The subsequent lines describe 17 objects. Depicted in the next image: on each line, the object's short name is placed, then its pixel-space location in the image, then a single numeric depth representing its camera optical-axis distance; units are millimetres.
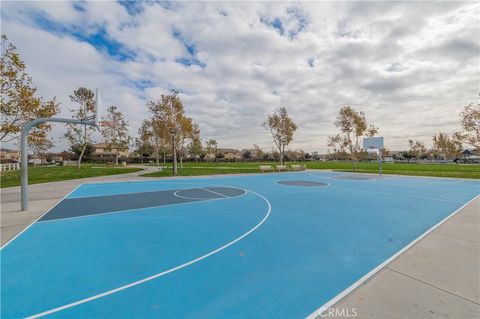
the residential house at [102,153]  72475
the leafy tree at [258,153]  89431
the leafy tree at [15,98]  11227
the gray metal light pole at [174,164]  21161
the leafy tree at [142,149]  58125
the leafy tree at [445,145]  57256
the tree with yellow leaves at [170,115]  23984
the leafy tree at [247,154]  92131
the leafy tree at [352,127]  27953
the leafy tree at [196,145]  43122
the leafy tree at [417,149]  80312
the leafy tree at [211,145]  53912
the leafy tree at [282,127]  40312
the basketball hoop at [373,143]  25922
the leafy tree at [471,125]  21403
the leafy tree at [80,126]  28500
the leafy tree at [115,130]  39062
